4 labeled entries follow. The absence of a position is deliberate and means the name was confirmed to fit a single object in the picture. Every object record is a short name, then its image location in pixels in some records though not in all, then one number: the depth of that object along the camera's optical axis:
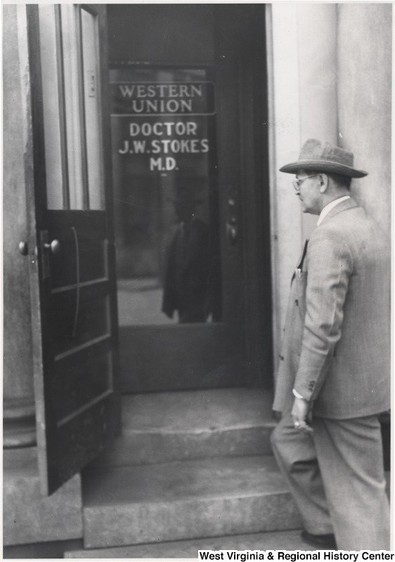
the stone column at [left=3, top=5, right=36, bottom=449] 3.62
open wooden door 3.28
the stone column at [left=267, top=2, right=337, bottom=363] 3.94
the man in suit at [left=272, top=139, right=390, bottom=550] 2.94
